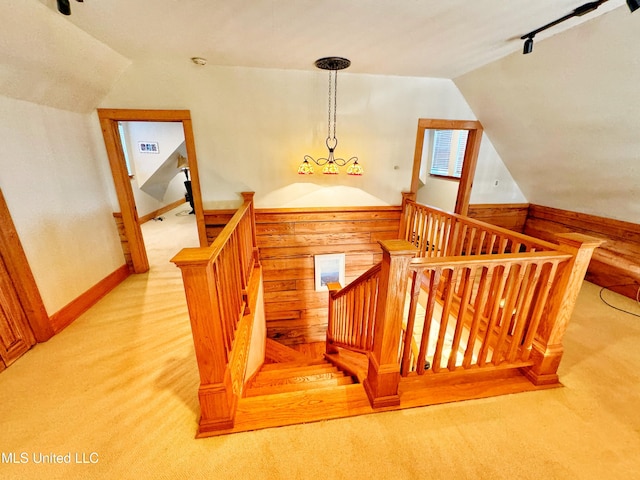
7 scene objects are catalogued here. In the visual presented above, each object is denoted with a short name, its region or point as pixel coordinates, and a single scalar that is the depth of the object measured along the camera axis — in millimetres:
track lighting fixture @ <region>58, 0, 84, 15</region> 1509
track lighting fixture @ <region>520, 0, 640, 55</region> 1451
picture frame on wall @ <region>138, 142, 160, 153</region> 5328
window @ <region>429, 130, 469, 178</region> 4910
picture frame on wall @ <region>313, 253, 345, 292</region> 3594
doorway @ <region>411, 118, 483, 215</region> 3423
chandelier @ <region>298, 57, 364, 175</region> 2771
